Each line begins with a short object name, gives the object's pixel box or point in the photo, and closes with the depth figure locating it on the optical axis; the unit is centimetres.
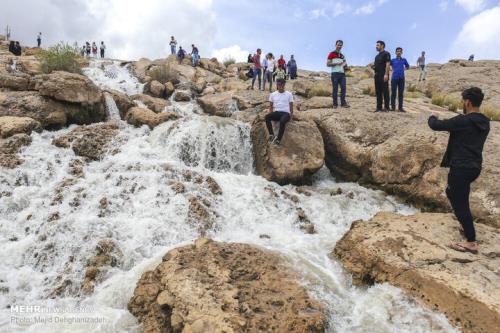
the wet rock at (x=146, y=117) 1259
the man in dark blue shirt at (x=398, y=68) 1110
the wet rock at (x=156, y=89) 1806
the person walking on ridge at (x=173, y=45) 2697
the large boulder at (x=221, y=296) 418
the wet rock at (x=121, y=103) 1386
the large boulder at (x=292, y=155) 1008
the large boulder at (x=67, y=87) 1169
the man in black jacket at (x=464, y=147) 497
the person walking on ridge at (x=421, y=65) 2294
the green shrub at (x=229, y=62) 2998
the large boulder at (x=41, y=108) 1134
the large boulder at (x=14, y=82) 1234
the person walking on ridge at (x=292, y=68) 2275
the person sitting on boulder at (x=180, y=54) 2528
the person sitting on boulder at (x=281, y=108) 1015
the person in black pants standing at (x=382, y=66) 1057
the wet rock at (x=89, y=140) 1044
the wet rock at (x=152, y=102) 1527
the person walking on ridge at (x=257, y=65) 1768
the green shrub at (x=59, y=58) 1667
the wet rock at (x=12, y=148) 915
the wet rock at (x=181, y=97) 1761
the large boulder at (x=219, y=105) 1576
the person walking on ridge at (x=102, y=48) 2837
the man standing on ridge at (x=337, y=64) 1120
